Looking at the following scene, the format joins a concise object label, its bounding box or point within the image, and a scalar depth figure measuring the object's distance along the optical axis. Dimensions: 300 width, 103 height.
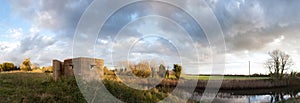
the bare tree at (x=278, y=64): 20.77
